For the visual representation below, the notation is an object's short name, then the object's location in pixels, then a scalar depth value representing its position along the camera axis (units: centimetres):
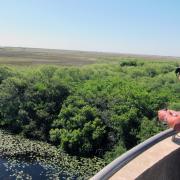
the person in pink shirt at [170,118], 314
